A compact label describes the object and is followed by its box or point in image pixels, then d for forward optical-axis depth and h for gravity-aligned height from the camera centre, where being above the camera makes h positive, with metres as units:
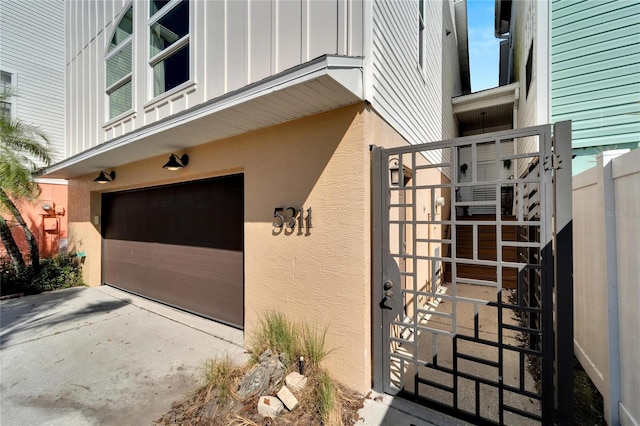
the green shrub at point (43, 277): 6.54 -1.46
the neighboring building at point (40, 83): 8.16 +4.05
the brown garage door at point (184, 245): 4.44 -0.55
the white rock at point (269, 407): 2.42 -1.67
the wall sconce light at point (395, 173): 2.80 +0.42
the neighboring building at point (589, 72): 4.13 +2.24
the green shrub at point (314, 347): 2.93 -1.40
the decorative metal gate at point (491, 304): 2.10 -0.85
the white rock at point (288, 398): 2.49 -1.65
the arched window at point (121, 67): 5.09 +2.84
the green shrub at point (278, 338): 3.10 -1.40
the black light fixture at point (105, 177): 6.13 +0.86
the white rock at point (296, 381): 2.67 -1.60
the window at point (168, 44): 4.03 +2.62
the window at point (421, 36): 5.20 +3.51
